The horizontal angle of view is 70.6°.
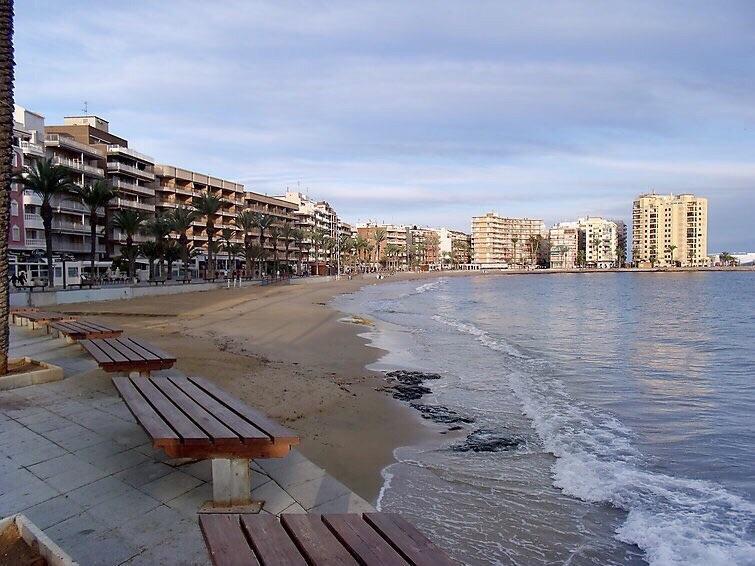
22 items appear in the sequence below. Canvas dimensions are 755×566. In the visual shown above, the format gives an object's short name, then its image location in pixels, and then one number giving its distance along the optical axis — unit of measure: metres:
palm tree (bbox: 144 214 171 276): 55.88
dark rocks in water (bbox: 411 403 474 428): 9.22
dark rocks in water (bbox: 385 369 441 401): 11.05
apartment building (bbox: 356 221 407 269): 188.12
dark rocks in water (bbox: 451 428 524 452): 7.70
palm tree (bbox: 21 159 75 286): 34.31
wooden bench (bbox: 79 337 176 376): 7.25
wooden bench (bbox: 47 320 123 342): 10.30
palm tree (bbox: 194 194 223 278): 60.94
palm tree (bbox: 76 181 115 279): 41.34
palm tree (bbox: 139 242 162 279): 55.41
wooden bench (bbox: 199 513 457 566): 2.56
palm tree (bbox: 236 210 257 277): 76.94
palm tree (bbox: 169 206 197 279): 58.56
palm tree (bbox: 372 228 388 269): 166.81
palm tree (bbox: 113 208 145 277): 47.94
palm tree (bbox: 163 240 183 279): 60.16
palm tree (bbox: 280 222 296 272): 94.26
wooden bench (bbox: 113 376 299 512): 3.87
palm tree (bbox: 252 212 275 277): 84.06
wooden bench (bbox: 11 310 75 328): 13.54
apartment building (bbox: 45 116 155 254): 56.34
